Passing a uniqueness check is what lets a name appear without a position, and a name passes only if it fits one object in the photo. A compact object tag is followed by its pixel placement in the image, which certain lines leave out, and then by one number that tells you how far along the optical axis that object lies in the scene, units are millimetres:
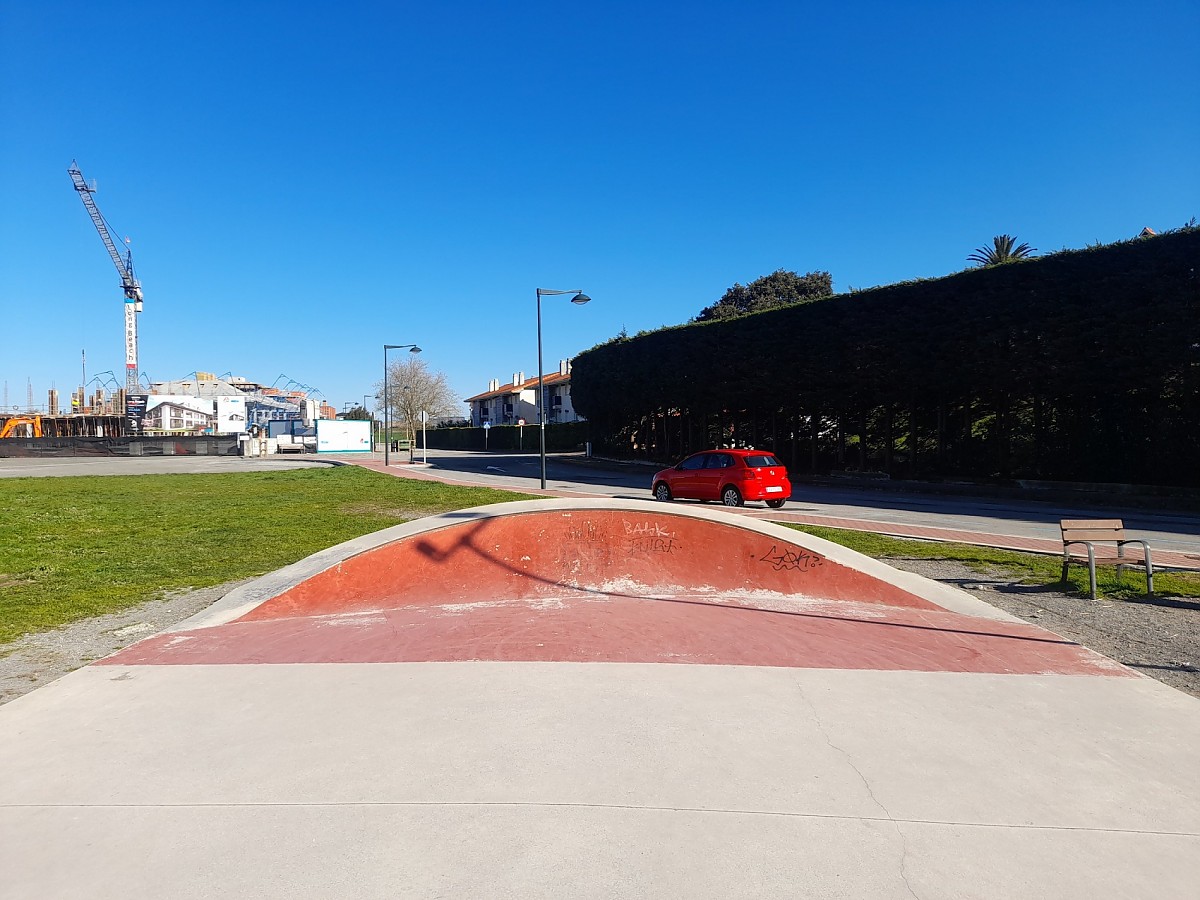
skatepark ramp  5805
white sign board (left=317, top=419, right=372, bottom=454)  60125
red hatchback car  19219
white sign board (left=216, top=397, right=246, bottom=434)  99312
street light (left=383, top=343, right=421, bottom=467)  41156
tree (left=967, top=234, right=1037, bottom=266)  38969
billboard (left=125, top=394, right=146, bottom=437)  85856
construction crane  124125
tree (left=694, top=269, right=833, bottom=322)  55281
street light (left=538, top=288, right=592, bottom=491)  23469
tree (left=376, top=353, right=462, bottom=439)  89375
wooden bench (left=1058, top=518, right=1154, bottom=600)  8203
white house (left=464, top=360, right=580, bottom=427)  83938
